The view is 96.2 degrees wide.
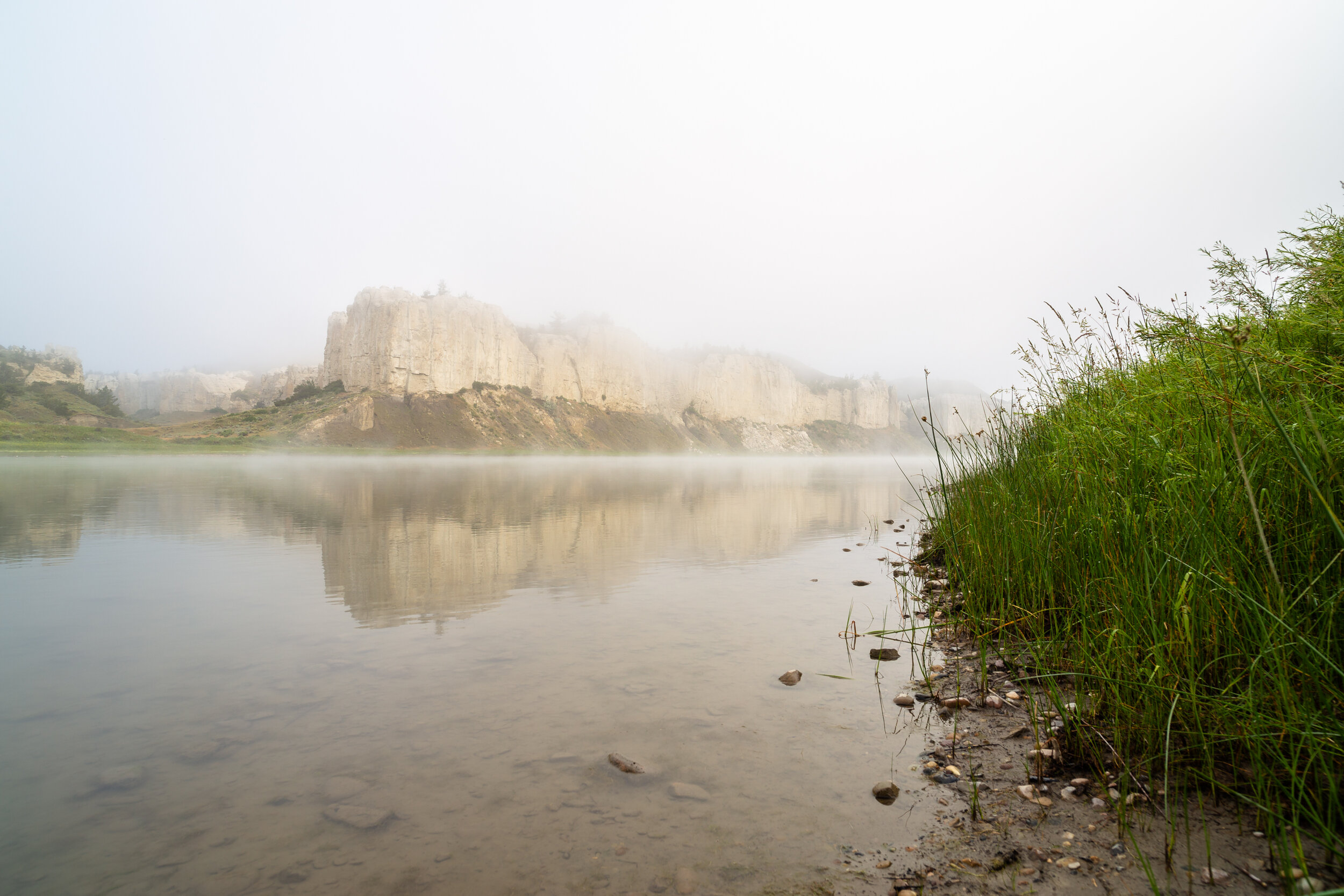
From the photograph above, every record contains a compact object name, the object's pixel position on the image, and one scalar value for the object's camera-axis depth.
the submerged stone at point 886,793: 2.99
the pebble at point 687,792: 3.11
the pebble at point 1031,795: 2.79
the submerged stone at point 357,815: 2.92
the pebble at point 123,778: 3.26
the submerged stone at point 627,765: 3.33
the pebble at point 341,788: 3.14
